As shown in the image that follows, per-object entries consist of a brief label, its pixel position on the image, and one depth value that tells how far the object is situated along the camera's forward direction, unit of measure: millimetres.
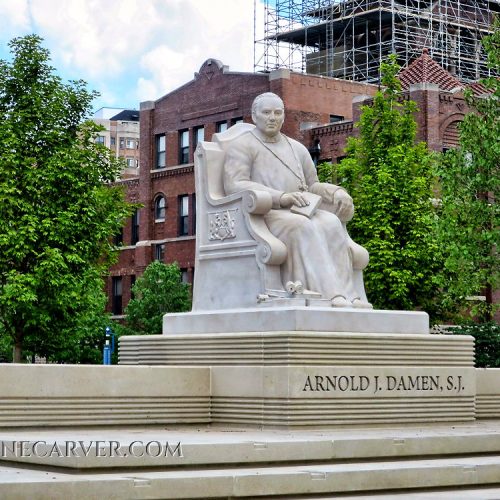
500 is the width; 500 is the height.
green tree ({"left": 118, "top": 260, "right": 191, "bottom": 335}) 56438
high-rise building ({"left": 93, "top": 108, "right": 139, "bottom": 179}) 148750
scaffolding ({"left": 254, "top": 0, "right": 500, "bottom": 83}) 71438
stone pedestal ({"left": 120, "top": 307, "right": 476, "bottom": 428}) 15953
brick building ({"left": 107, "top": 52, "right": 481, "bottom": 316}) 58531
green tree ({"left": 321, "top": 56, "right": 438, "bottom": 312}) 41625
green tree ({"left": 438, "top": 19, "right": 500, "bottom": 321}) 37500
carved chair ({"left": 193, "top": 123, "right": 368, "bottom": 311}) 17359
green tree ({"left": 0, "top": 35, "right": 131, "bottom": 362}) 36062
